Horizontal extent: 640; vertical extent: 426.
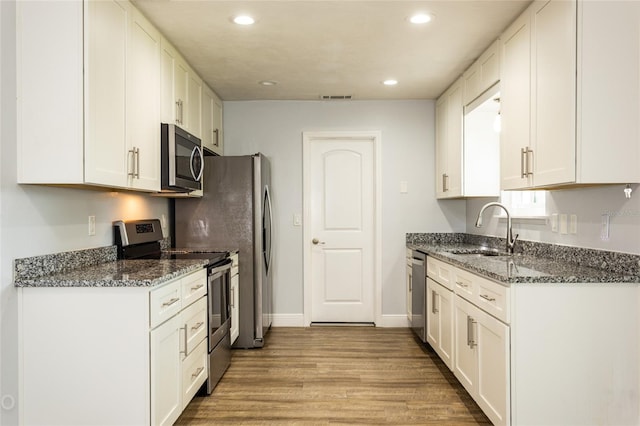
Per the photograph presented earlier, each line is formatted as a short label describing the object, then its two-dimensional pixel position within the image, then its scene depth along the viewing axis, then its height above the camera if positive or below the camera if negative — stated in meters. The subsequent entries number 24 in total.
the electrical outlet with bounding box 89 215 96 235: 2.72 -0.07
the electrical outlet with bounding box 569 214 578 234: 2.66 -0.07
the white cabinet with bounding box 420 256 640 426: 2.11 -0.66
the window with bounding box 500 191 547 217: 3.17 +0.07
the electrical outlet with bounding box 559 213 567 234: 2.77 -0.07
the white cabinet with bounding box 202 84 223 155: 4.03 +0.87
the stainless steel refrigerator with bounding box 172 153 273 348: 4.00 -0.07
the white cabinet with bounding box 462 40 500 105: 3.09 +1.02
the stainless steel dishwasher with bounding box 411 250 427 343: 3.95 -0.74
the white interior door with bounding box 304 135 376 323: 4.87 -0.15
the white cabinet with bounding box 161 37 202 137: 3.08 +0.90
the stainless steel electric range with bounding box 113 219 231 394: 3.04 -0.39
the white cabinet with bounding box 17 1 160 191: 2.07 +0.55
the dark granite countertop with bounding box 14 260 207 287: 2.09 -0.31
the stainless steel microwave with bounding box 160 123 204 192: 3.01 +0.38
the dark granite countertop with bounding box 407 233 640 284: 2.13 -0.31
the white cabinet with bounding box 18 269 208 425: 2.10 -0.65
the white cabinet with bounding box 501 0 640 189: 2.10 +0.56
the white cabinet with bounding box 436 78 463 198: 3.95 +0.66
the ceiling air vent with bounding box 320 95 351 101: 4.58 +1.17
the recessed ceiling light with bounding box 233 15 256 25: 2.75 +1.18
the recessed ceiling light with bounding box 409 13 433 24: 2.72 +1.18
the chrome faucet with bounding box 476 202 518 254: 3.36 -0.19
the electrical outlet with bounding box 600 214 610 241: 2.38 -0.08
